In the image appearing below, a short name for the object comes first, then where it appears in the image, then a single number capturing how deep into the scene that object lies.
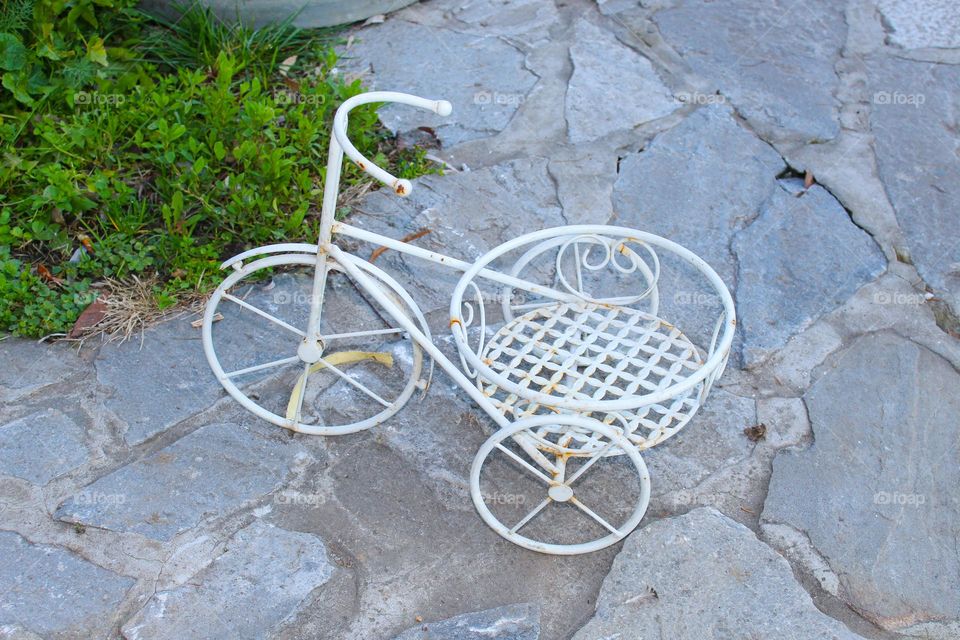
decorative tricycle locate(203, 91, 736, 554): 2.56
